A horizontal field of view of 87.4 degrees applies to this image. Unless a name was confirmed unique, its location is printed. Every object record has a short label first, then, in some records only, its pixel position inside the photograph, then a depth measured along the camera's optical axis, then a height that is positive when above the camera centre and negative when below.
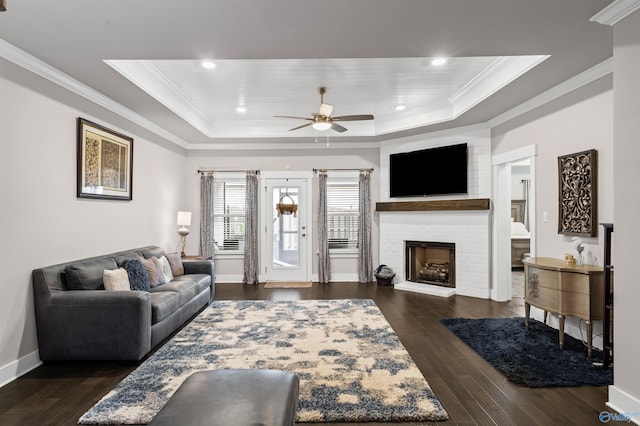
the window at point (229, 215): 6.68 -0.01
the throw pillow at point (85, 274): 3.12 -0.58
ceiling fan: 4.15 +1.24
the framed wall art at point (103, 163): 3.58 +0.61
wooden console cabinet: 3.00 -0.70
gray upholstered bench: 1.40 -0.85
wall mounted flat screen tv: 5.50 +0.76
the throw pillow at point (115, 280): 3.28 -0.66
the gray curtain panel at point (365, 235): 6.52 -0.39
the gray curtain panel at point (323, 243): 6.53 -0.55
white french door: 6.62 -0.30
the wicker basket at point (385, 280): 6.16 -1.20
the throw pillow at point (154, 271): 4.02 -0.69
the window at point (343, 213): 6.68 +0.04
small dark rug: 2.67 -1.29
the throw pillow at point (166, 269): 4.36 -0.74
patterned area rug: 2.21 -1.29
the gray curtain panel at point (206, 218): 6.47 -0.07
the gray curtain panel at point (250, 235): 6.48 -0.40
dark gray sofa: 2.93 -0.95
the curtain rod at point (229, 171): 6.59 +0.86
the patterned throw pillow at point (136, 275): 3.56 -0.66
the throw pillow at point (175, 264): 4.76 -0.71
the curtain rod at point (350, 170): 6.58 +0.88
